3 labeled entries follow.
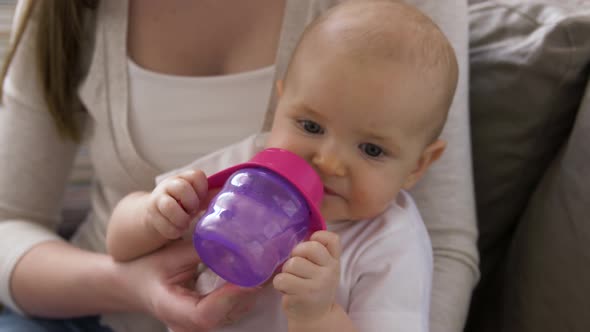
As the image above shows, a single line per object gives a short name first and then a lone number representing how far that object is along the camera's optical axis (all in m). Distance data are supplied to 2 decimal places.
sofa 0.92
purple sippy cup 0.75
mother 0.93
